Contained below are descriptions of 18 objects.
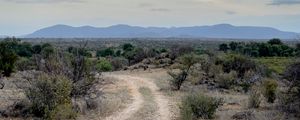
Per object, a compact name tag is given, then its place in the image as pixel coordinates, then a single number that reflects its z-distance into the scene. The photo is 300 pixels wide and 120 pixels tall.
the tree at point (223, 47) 87.53
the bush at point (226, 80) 34.03
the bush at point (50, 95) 20.08
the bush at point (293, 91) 21.31
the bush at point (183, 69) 33.31
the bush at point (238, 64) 40.07
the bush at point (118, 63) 61.69
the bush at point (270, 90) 26.97
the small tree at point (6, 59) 40.44
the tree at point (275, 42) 81.00
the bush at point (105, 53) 85.44
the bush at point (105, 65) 56.78
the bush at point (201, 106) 21.23
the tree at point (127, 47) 88.96
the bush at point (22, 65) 44.95
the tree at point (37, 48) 75.03
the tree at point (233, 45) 86.60
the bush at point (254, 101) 24.81
